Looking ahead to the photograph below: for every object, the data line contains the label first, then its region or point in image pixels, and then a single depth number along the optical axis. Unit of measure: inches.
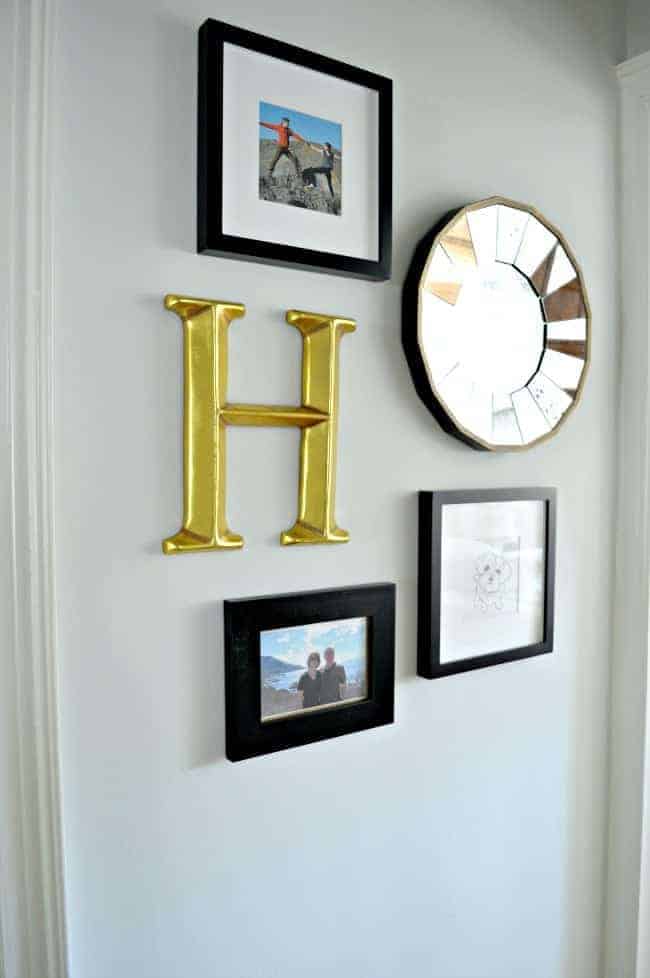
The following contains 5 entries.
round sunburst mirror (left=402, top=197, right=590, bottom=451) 48.3
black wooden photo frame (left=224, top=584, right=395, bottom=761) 41.9
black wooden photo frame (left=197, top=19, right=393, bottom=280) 39.6
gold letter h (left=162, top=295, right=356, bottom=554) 40.1
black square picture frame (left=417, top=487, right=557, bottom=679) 49.3
